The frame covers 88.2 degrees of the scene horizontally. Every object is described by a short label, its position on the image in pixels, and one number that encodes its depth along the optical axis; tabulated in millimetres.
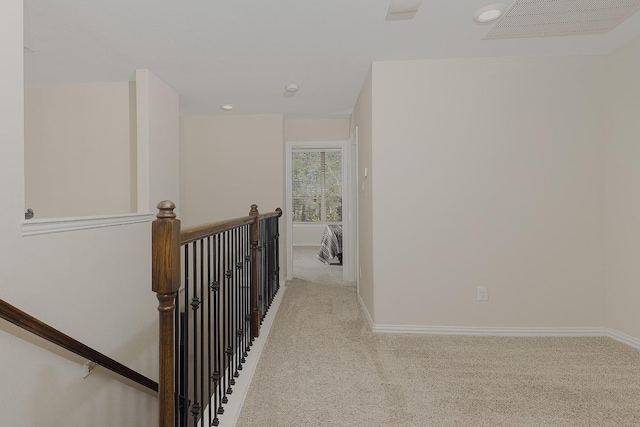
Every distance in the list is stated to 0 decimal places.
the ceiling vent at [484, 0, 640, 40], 1999
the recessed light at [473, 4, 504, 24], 2021
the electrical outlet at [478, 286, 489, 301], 2680
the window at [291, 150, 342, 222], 8141
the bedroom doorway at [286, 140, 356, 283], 5910
